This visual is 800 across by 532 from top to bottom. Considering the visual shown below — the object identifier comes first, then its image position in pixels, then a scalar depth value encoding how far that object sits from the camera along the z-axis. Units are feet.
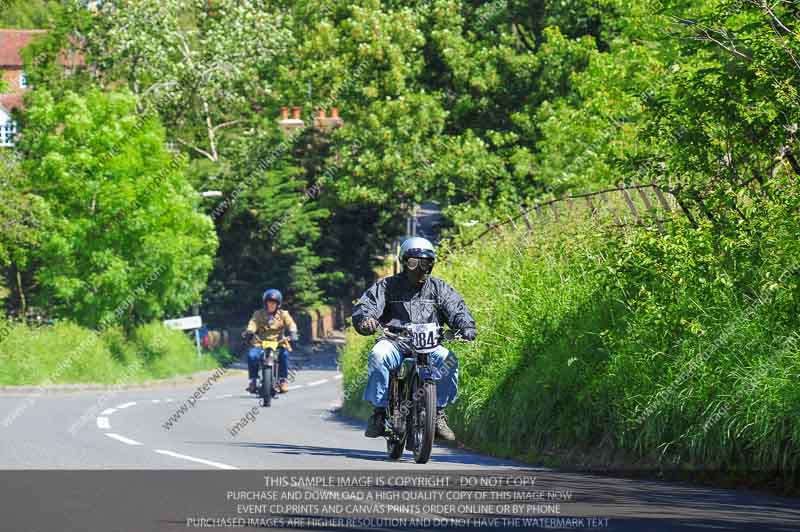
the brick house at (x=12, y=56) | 290.76
